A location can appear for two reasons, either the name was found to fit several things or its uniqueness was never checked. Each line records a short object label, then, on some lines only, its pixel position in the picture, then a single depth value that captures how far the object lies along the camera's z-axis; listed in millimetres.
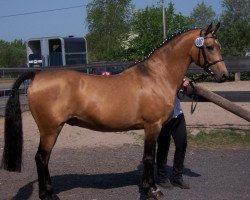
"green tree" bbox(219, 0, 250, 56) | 30722
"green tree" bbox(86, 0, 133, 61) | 41250
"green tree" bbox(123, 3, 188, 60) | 30062
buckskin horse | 5012
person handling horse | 5742
